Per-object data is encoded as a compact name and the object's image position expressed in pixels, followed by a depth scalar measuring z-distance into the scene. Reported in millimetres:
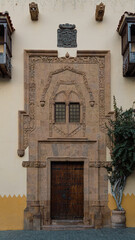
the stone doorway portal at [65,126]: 8523
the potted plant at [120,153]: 8164
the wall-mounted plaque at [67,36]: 9008
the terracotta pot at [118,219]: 8297
